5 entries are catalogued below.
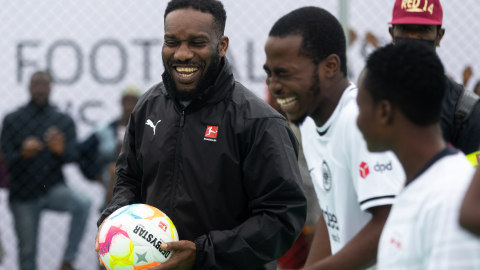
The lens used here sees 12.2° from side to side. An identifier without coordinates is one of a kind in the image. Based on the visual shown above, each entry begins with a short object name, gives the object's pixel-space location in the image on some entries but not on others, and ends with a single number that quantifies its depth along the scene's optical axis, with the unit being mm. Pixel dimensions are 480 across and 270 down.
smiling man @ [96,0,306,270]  5543
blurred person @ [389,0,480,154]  5707
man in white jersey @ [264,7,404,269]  5298
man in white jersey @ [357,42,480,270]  4976
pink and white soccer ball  5518
